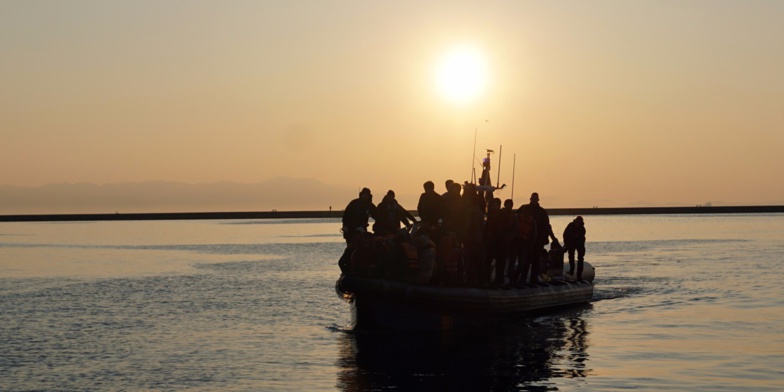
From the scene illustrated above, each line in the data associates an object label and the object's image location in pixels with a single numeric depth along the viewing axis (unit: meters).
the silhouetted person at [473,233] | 23.78
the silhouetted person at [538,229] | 26.27
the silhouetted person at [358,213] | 23.84
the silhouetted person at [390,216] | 24.03
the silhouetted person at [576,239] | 31.27
